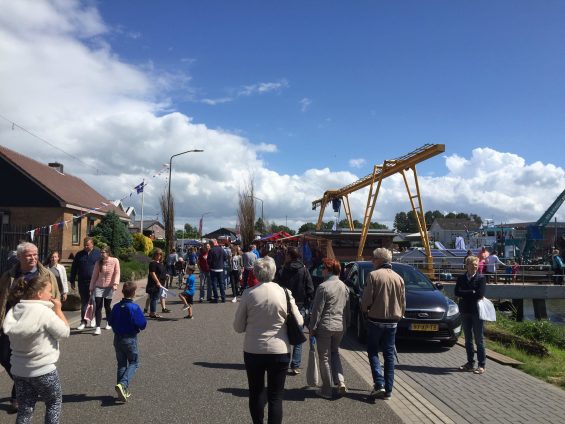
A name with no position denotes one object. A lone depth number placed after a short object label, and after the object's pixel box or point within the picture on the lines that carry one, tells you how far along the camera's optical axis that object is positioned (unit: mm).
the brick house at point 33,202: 28172
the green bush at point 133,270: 19252
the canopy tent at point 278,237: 35753
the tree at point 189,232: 102875
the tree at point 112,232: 26922
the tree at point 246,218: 35250
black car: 8484
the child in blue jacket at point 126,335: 5430
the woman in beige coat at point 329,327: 5691
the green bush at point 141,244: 34406
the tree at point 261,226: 52269
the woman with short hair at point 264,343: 4137
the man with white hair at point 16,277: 4535
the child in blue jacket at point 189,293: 11422
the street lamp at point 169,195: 27316
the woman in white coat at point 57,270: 7805
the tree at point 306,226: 108300
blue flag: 23097
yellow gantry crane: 23094
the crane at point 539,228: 48969
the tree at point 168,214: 27578
